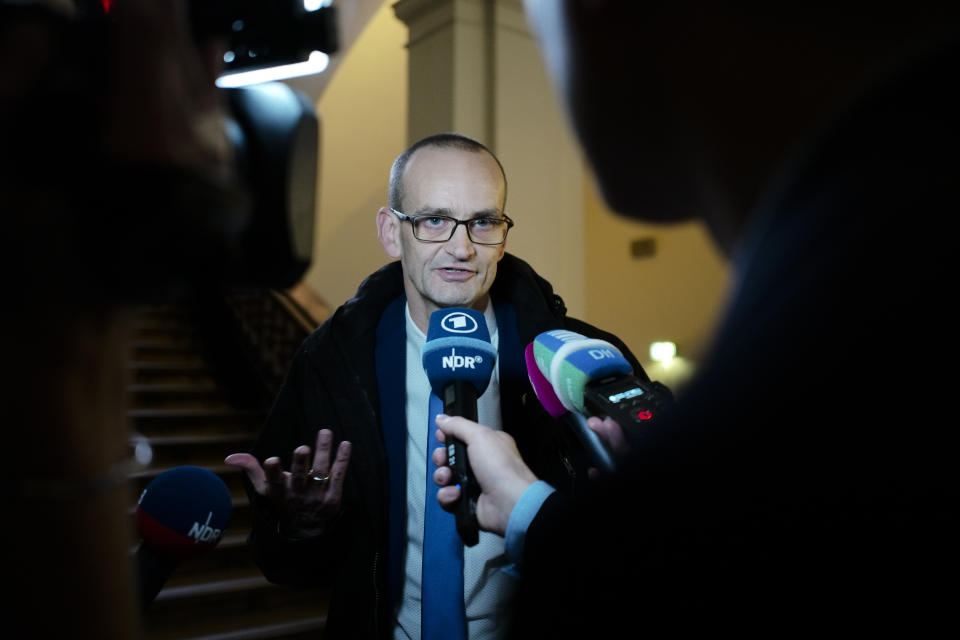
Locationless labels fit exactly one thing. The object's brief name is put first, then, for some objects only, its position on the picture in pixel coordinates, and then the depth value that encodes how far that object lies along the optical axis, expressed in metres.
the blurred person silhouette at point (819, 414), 0.34
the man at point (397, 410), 1.41
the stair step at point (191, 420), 4.31
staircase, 3.42
